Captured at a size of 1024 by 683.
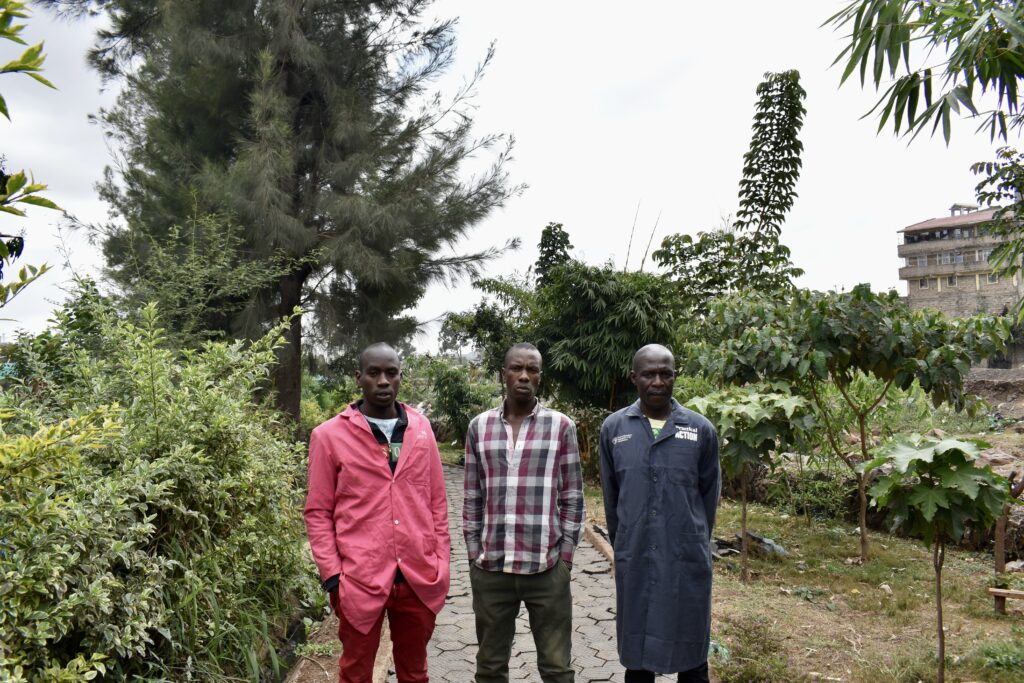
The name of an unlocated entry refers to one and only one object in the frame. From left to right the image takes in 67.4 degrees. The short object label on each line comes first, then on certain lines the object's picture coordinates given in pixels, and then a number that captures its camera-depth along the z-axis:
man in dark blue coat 3.00
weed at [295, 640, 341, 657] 4.24
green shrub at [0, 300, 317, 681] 2.74
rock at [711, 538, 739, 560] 6.65
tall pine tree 11.62
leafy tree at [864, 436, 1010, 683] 3.29
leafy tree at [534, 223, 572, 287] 17.30
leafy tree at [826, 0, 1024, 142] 4.03
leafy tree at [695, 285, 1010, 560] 5.91
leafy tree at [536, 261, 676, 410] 11.77
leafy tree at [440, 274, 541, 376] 14.86
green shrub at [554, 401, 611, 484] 11.18
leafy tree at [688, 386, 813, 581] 5.45
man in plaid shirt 3.04
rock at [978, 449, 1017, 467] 8.80
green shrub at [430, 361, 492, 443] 15.80
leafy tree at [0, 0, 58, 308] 1.75
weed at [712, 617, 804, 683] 3.96
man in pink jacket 2.93
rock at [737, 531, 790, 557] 6.66
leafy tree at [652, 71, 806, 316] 14.22
